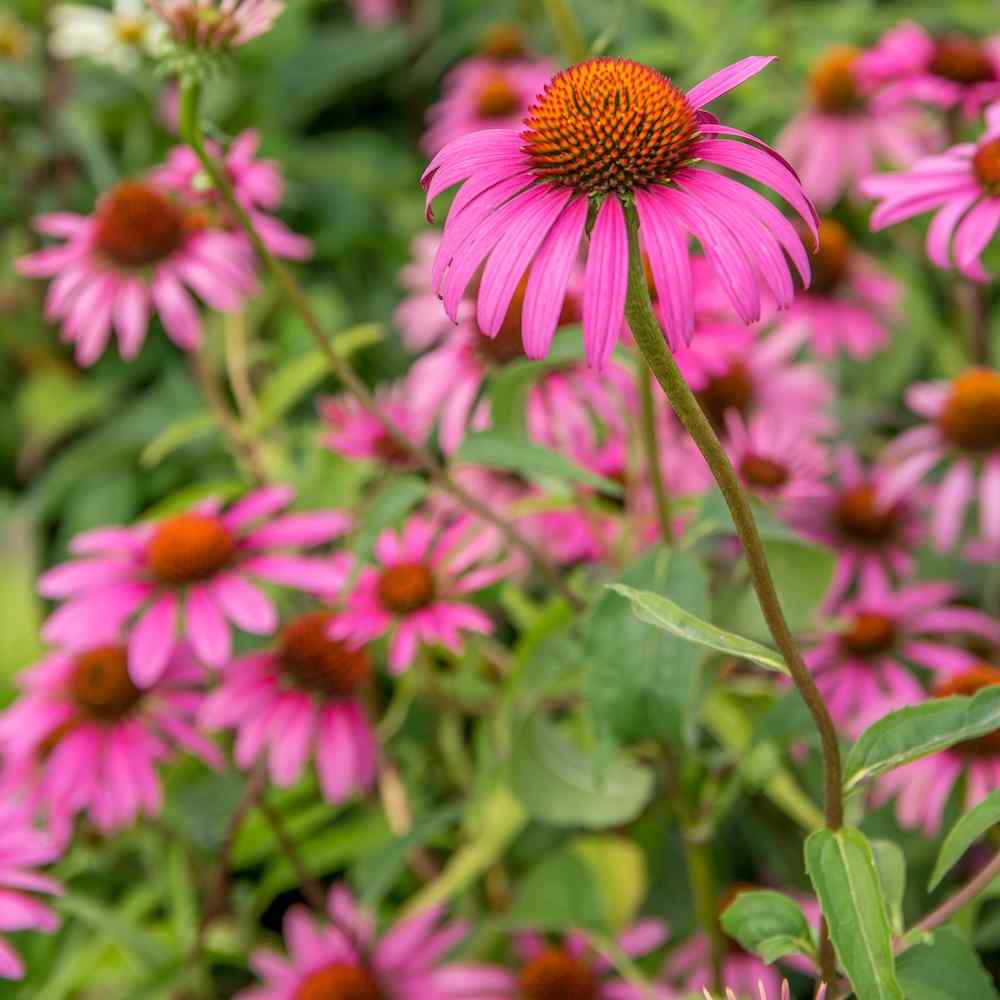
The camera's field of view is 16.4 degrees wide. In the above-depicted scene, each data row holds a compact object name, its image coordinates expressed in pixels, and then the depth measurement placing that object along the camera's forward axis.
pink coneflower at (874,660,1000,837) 0.93
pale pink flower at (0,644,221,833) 0.97
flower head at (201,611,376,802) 0.96
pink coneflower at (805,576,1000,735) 0.98
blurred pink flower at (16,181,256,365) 1.01
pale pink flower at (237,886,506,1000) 0.96
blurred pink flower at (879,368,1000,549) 0.99
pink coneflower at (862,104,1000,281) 0.88
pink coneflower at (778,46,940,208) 1.12
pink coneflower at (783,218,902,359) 1.09
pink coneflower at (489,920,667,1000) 0.95
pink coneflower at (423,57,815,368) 0.76
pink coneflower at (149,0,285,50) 0.88
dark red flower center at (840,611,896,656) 0.98
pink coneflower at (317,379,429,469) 0.98
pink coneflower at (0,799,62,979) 0.90
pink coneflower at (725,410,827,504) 0.96
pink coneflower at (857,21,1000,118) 0.99
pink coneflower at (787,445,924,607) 1.02
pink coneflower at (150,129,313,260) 0.98
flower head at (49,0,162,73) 1.18
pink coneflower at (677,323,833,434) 1.04
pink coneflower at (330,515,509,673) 0.94
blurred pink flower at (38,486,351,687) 0.94
